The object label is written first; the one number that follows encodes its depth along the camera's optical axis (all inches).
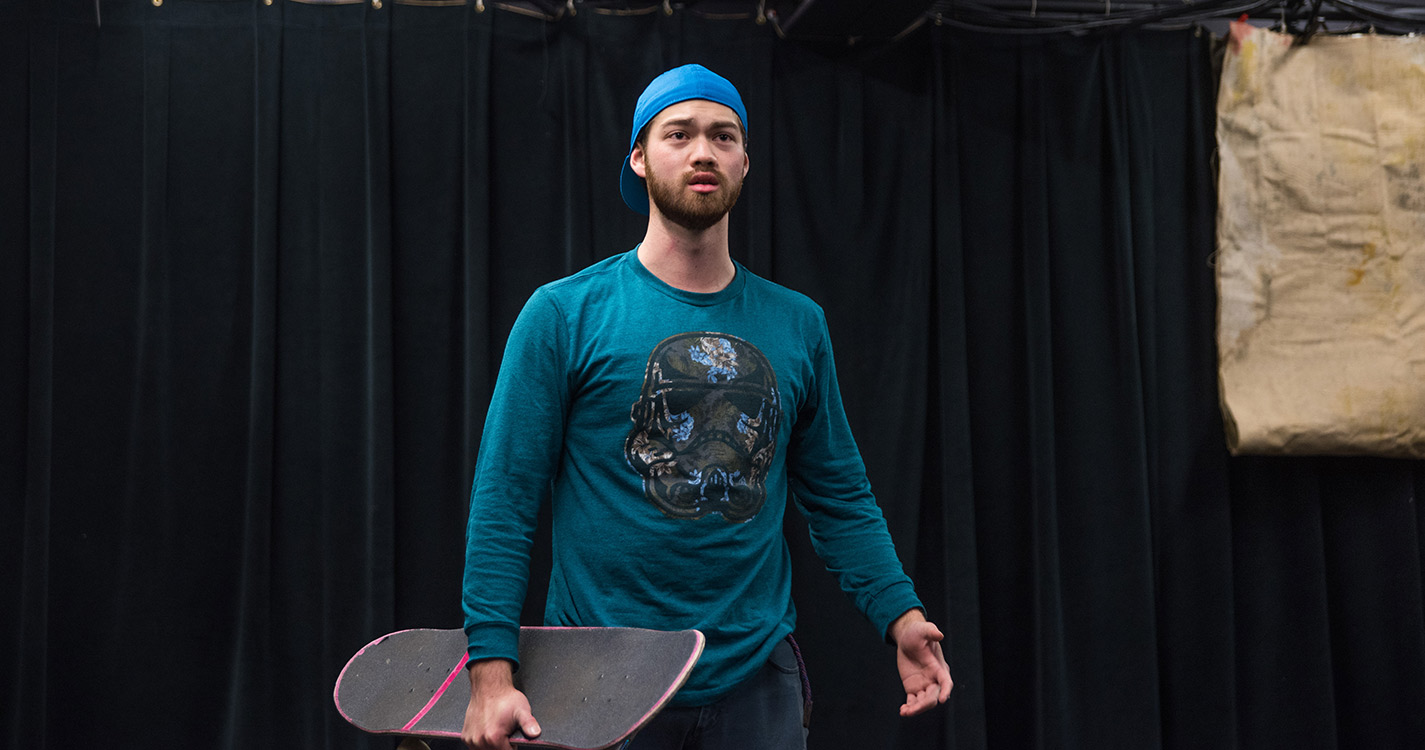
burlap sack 248.8
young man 195.8
